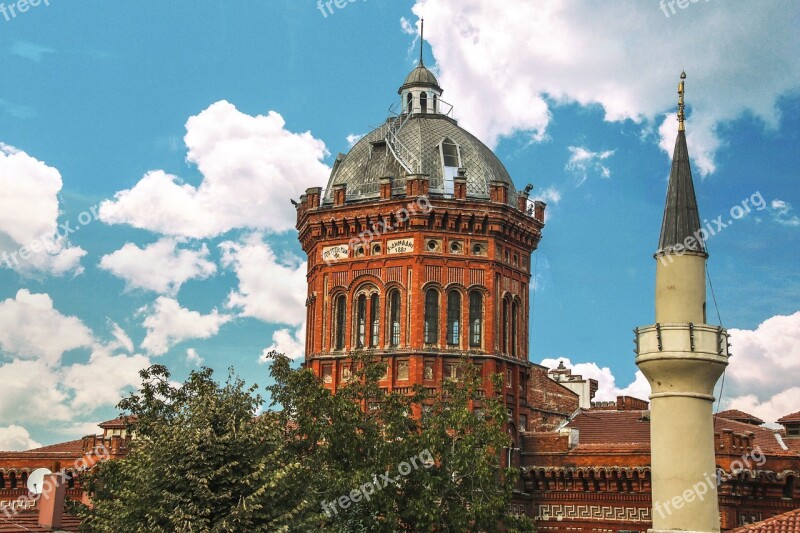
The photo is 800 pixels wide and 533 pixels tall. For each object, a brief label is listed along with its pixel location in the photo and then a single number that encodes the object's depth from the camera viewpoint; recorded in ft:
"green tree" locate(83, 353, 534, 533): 107.34
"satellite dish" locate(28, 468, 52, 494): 153.58
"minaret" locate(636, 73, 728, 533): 101.81
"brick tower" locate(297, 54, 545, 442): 161.89
